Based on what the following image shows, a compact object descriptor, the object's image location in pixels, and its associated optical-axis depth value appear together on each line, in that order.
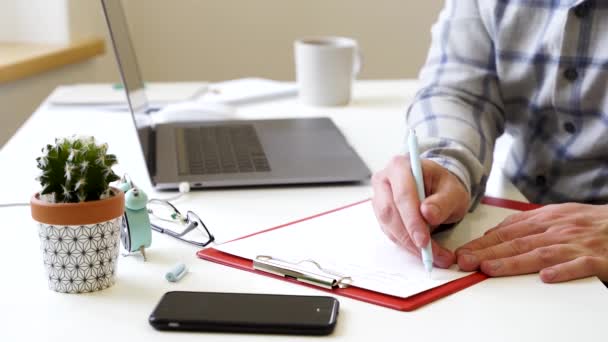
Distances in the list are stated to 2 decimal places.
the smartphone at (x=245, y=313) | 1.02
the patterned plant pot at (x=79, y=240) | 1.06
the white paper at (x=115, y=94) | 1.98
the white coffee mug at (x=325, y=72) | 2.01
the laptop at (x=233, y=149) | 1.41
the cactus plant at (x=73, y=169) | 1.05
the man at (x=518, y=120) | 1.19
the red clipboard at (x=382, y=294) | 1.07
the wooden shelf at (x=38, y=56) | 2.39
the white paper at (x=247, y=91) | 2.07
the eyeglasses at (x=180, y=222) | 1.21
